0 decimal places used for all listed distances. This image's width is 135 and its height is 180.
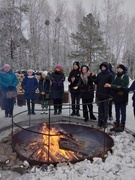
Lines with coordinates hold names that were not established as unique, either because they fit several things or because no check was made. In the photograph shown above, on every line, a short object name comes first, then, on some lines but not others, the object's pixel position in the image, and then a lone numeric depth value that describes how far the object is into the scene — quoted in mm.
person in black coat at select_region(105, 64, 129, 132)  3648
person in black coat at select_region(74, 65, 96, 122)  4313
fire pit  2709
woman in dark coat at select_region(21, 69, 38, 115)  4848
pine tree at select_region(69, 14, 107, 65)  14009
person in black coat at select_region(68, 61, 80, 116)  4738
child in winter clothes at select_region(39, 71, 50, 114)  5109
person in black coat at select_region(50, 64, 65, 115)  4848
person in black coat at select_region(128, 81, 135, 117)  3574
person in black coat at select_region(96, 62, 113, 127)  4029
